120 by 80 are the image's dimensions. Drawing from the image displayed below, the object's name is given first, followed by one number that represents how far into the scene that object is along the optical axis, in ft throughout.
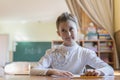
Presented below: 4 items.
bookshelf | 9.70
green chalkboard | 24.09
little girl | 3.09
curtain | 8.75
